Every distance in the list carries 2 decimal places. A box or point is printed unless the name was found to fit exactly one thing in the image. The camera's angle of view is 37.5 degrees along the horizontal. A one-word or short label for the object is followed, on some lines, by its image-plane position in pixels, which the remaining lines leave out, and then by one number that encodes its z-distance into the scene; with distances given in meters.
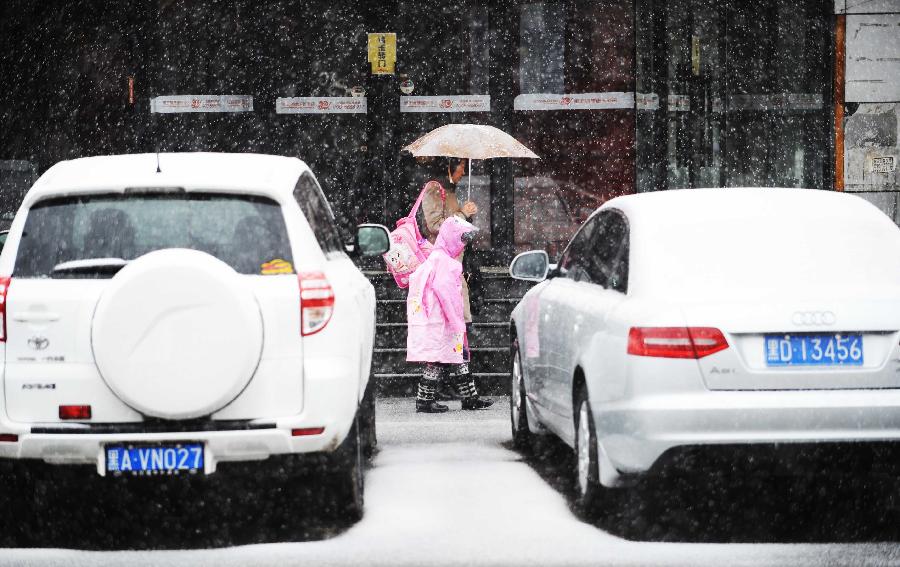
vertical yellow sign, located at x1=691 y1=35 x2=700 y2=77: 17.38
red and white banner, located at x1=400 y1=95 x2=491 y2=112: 17.80
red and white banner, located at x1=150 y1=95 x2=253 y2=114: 17.94
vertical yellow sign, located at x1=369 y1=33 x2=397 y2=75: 17.69
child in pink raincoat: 11.44
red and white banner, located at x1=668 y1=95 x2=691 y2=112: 17.41
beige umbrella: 13.50
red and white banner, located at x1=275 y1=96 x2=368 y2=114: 17.92
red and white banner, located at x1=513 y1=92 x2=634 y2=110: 17.70
